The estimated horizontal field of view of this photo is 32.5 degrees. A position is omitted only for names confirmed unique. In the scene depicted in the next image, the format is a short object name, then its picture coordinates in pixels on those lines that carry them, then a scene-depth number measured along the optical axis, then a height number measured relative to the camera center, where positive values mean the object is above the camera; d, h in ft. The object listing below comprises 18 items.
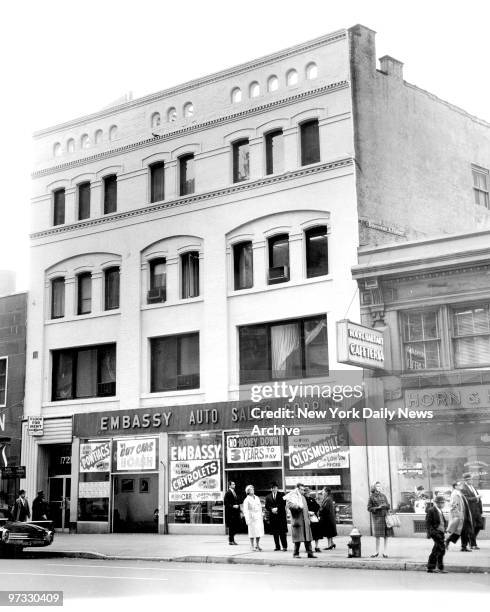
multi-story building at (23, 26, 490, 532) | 78.69 +21.55
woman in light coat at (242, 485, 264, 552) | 62.39 -3.03
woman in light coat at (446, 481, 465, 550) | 53.42 -2.74
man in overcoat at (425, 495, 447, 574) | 46.42 -3.51
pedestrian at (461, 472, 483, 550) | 59.72 -2.27
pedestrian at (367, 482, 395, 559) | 55.31 -2.60
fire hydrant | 54.85 -4.58
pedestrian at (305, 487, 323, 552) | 60.08 -3.08
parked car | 61.62 -4.12
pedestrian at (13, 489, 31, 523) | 75.77 -2.70
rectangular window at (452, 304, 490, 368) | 69.62 +11.11
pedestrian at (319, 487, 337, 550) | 60.49 -3.34
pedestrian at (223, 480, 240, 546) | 66.95 -2.80
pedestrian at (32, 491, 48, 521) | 83.25 -2.73
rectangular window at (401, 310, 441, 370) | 71.72 +11.15
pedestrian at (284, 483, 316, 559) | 56.44 -3.16
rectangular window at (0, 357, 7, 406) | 96.78 +11.25
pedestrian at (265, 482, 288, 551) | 61.98 -2.98
